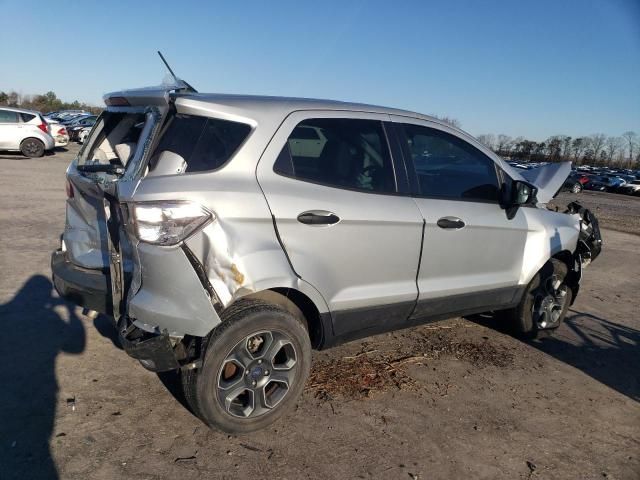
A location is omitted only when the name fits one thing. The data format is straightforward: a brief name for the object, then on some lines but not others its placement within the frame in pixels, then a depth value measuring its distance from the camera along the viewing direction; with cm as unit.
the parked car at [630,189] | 4100
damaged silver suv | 265
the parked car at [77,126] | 2842
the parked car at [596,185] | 4347
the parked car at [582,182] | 3623
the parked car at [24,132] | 1739
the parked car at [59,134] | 2064
